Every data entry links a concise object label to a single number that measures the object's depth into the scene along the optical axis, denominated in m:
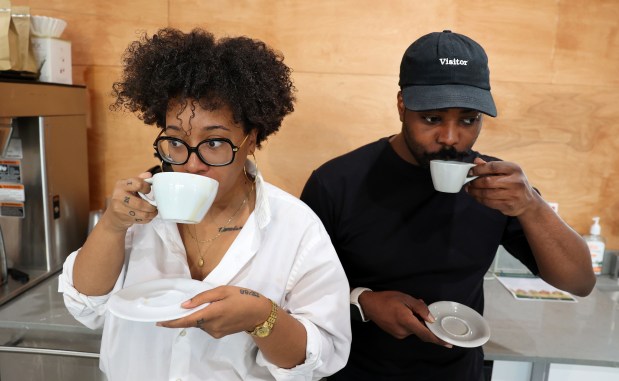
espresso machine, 1.58
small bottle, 1.87
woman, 0.91
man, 1.11
